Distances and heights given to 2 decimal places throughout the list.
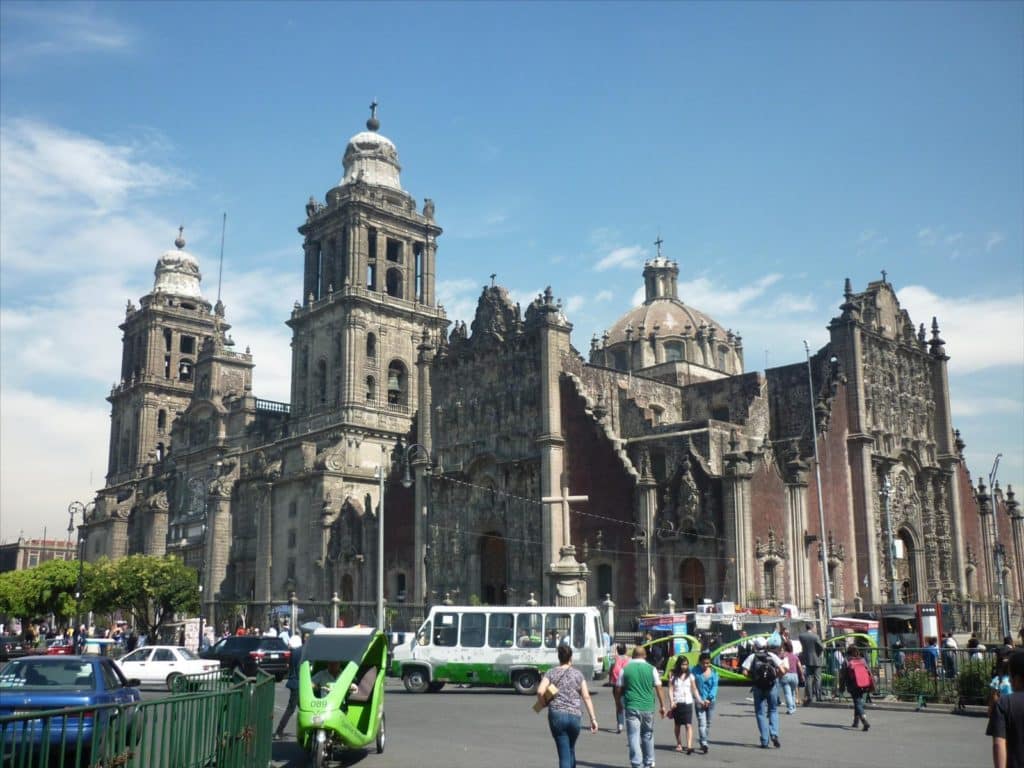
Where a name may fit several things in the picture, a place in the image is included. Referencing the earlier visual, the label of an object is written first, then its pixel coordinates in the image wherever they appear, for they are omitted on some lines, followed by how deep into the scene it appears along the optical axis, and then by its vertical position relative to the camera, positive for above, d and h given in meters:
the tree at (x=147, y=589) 64.75 +0.41
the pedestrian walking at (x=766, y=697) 17.67 -1.73
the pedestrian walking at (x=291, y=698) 18.36 -1.81
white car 31.23 -2.05
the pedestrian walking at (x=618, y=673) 17.86 -1.47
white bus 28.92 -1.41
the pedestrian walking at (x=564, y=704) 12.59 -1.32
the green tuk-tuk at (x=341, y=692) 14.75 -1.42
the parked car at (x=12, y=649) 44.06 -2.31
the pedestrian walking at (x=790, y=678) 23.30 -1.88
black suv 32.53 -1.83
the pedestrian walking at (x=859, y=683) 19.61 -1.65
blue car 14.19 -1.29
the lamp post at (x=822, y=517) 41.65 +3.27
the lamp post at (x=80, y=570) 59.38 +1.48
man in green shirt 14.35 -1.54
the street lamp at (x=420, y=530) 54.15 +3.39
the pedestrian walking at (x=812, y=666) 25.67 -1.74
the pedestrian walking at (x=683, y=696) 16.78 -1.61
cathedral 44.84 +6.78
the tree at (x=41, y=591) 69.38 +0.29
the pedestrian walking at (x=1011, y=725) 7.58 -0.95
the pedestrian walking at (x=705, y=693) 17.17 -1.67
